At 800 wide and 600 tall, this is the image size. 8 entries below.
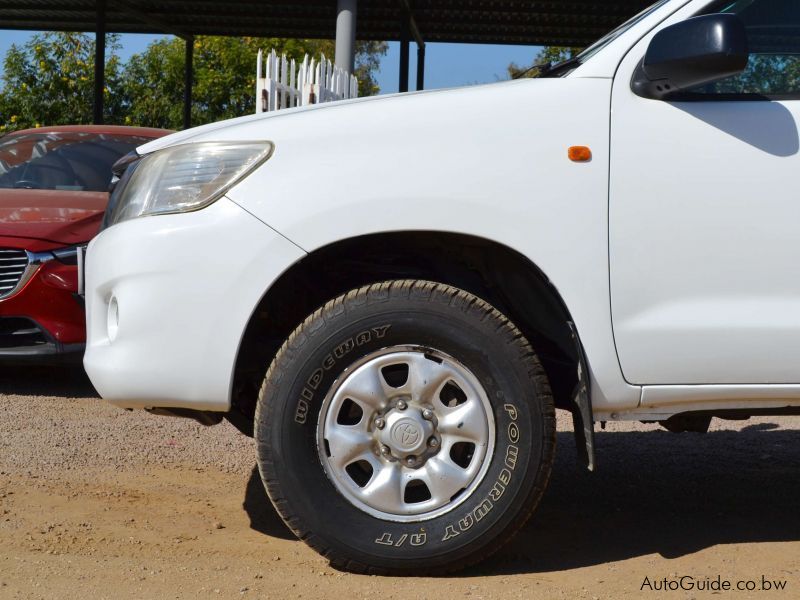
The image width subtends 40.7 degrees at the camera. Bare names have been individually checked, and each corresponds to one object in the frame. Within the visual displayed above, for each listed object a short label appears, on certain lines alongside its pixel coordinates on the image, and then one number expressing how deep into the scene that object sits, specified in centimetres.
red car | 591
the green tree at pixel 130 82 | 2344
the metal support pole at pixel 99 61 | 1627
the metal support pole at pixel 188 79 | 1980
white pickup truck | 315
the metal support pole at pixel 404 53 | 1606
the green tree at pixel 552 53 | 2360
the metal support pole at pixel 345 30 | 1233
